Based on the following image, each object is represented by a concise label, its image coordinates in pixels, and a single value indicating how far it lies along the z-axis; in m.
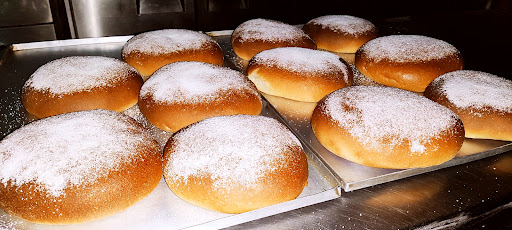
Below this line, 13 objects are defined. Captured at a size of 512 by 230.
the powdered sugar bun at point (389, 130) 0.29
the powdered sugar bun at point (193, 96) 0.34
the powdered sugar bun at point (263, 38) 0.48
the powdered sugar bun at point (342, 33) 0.51
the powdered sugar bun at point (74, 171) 0.24
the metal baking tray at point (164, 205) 0.25
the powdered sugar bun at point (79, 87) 0.35
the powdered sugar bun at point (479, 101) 0.33
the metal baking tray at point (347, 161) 0.29
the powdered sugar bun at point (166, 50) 0.44
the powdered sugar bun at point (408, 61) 0.42
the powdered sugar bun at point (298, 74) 0.39
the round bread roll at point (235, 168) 0.25
